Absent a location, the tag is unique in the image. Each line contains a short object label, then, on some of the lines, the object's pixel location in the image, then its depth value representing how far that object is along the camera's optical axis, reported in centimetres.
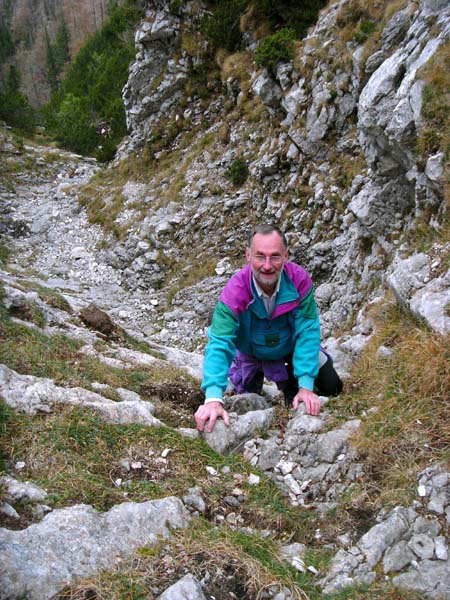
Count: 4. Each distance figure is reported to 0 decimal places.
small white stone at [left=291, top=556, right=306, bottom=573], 292
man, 424
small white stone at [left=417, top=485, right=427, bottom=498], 321
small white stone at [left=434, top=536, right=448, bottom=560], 280
